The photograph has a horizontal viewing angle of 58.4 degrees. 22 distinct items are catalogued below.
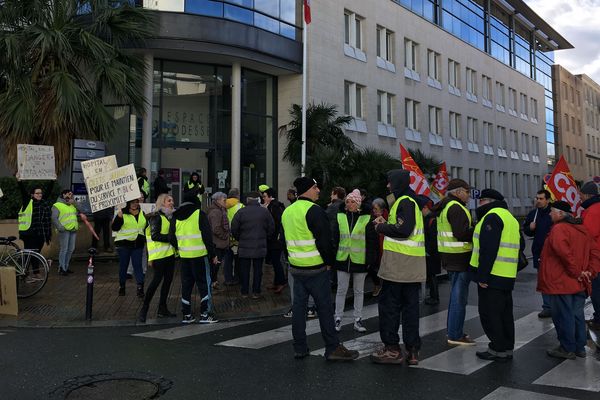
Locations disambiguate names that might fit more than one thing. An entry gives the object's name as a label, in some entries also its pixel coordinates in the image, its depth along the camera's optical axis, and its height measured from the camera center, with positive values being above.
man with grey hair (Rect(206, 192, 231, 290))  9.61 -0.18
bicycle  9.15 -0.93
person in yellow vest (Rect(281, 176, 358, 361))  5.50 -0.59
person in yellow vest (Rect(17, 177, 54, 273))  10.66 -0.16
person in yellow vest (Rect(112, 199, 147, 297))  9.17 -0.49
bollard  7.66 -1.19
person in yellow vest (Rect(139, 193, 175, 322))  7.57 -0.53
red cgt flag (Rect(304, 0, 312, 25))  17.98 +6.70
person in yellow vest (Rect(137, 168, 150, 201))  15.58 +0.91
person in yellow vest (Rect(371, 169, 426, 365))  5.33 -0.65
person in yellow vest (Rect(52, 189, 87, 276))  11.43 -0.25
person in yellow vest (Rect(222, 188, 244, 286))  10.18 -0.76
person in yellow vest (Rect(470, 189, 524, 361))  5.40 -0.65
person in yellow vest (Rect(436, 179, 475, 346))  5.94 -0.41
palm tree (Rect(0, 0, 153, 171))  13.00 +3.57
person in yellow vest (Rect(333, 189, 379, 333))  6.77 -0.48
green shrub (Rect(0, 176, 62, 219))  13.76 +0.40
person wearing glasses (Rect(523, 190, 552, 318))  7.98 -0.20
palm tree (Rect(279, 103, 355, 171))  19.70 +2.90
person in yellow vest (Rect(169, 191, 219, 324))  7.36 -0.51
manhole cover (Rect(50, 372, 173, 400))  4.44 -1.52
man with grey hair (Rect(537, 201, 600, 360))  5.50 -0.70
